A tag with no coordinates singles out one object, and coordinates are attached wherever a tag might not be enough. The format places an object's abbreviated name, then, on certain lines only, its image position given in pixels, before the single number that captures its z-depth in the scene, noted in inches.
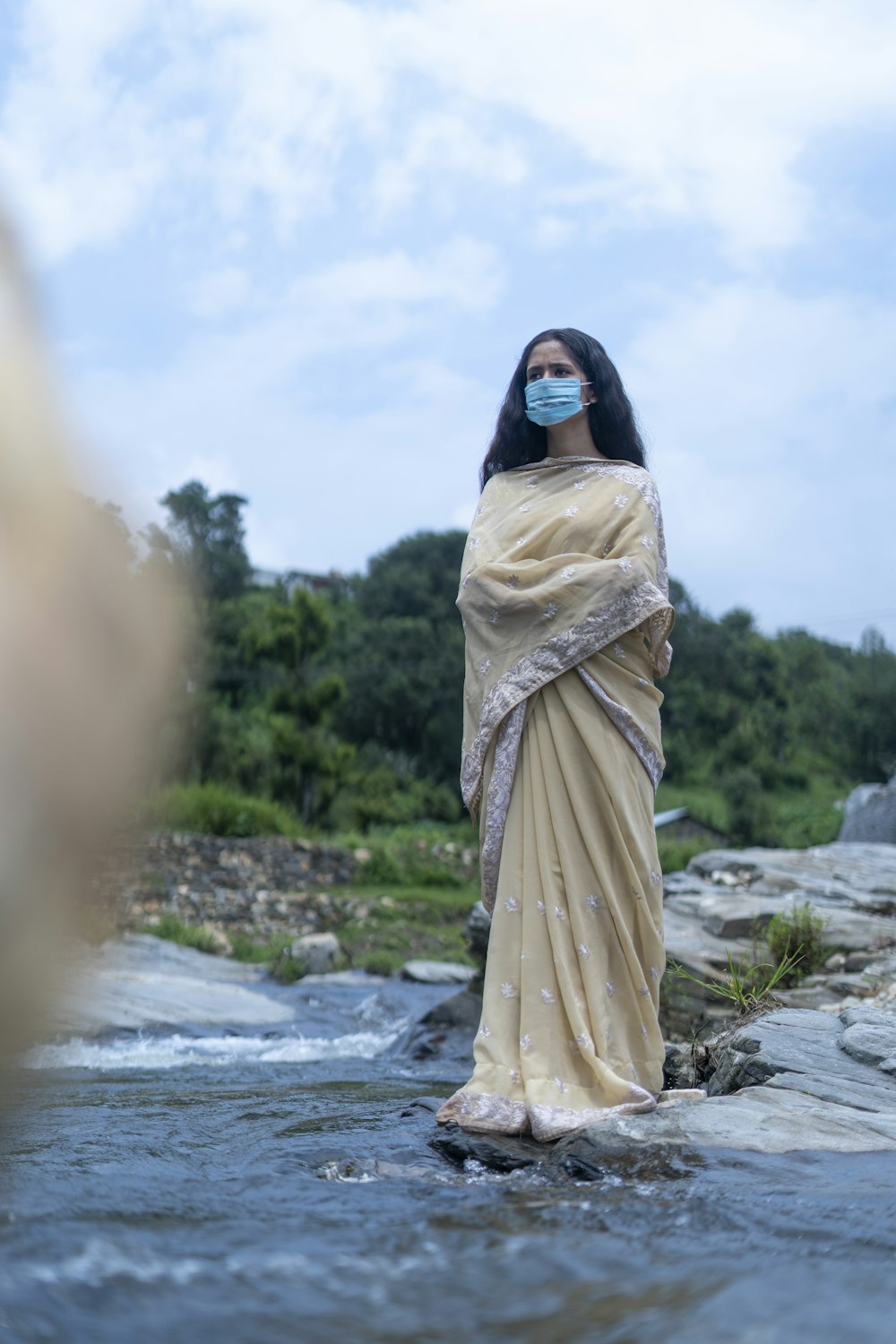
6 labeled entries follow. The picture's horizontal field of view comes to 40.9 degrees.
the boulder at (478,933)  372.5
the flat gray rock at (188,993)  334.3
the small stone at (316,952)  527.2
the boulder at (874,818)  653.3
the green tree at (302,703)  933.2
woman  140.6
